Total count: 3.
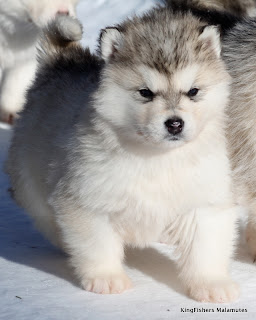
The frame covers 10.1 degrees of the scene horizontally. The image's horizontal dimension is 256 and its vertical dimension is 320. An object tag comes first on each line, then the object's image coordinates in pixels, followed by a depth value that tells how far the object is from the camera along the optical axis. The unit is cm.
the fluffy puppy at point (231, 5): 876
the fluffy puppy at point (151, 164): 578
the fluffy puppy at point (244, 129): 718
